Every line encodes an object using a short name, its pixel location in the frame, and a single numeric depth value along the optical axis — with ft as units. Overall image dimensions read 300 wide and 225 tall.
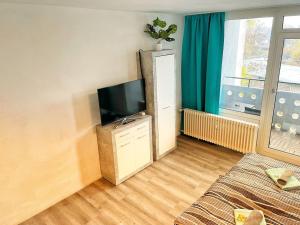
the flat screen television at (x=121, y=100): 9.46
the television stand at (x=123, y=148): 9.73
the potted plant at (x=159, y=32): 11.02
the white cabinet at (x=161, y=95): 10.93
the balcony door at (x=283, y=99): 10.20
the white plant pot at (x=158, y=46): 11.25
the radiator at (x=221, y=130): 11.73
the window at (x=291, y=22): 9.87
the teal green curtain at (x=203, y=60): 12.07
